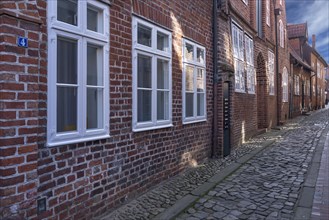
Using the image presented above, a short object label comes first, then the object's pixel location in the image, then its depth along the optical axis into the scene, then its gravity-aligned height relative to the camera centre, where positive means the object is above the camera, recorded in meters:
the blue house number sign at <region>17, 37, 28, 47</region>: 3.15 +0.66
